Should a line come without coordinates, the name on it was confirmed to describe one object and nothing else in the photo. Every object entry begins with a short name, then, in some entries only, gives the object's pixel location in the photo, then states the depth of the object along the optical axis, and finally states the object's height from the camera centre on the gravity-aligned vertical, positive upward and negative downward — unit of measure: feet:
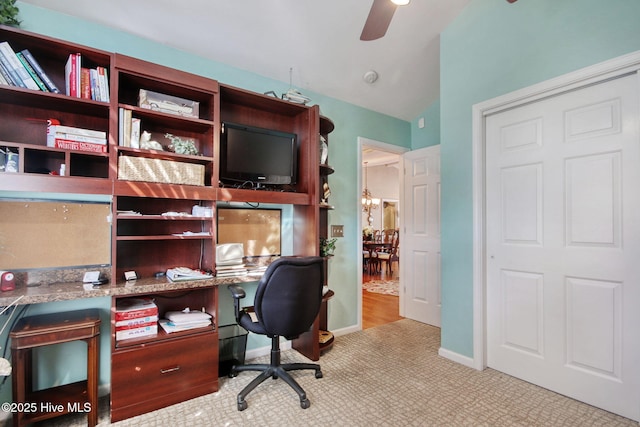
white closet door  6.30 -0.57
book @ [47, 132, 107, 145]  6.09 +1.70
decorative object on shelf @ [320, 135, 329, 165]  9.79 +2.22
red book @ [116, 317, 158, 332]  6.33 -2.33
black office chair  6.58 -1.92
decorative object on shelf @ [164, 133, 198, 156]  7.40 +1.84
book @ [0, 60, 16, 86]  5.65 +2.74
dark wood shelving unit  6.13 +0.73
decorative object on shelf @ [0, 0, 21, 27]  5.76 +4.04
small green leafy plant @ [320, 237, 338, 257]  9.61 -0.90
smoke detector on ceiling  10.39 +5.03
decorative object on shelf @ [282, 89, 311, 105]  9.02 +3.71
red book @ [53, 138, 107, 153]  6.07 +1.52
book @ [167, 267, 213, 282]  6.86 -1.32
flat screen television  8.20 +1.86
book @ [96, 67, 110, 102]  6.48 +2.92
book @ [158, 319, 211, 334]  6.86 -2.52
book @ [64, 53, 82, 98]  6.22 +2.99
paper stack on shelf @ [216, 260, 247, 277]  7.49 -1.31
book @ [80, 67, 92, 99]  6.34 +2.89
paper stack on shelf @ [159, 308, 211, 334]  6.91 -2.43
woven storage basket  6.49 +1.10
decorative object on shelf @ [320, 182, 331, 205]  10.03 +0.90
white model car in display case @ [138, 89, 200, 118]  6.99 +2.80
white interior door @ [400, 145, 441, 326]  12.10 -0.79
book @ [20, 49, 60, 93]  5.83 +2.94
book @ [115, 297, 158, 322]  6.37 -1.98
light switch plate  11.03 -0.42
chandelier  28.68 +1.76
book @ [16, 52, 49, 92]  5.77 +2.89
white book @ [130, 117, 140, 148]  6.73 +1.94
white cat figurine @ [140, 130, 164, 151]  6.91 +1.77
